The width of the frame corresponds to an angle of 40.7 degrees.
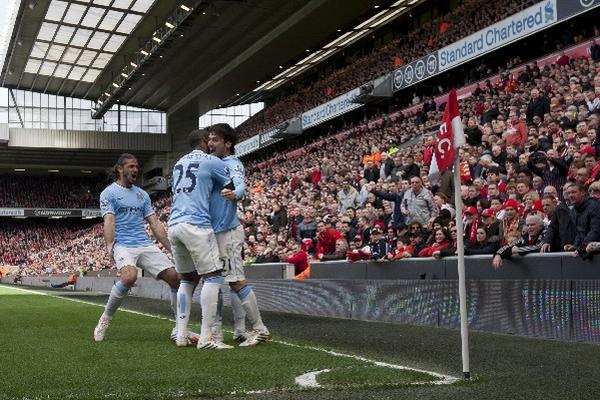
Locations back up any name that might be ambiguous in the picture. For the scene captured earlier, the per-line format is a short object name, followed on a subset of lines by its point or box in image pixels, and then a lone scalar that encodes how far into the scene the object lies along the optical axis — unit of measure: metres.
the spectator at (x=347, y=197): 20.25
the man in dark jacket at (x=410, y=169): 18.26
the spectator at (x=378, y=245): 13.58
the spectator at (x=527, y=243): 9.78
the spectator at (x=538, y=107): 16.36
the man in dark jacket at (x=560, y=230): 9.41
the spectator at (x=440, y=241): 12.22
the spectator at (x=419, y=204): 15.04
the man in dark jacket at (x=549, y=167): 12.42
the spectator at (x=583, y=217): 8.95
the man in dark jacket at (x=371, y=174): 21.34
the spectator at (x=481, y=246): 11.08
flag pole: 5.70
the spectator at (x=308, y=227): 20.77
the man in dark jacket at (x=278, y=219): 24.53
